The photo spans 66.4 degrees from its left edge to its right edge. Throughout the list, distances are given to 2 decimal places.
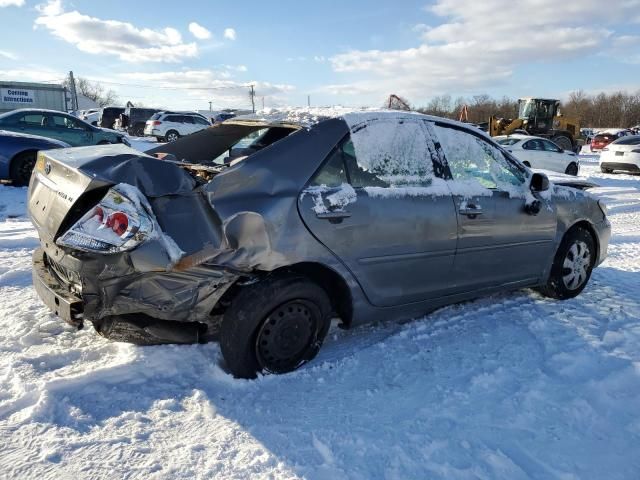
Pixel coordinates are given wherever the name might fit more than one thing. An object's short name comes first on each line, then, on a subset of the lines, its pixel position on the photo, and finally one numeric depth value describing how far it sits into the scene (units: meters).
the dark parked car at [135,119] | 27.77
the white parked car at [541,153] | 15.73
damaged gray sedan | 2.53
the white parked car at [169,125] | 24.00
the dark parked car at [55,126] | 12.55
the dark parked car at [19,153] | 8.50
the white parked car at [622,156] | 16.38
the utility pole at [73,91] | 42.37
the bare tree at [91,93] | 86.94
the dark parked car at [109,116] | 30.09
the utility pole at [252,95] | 77.26
